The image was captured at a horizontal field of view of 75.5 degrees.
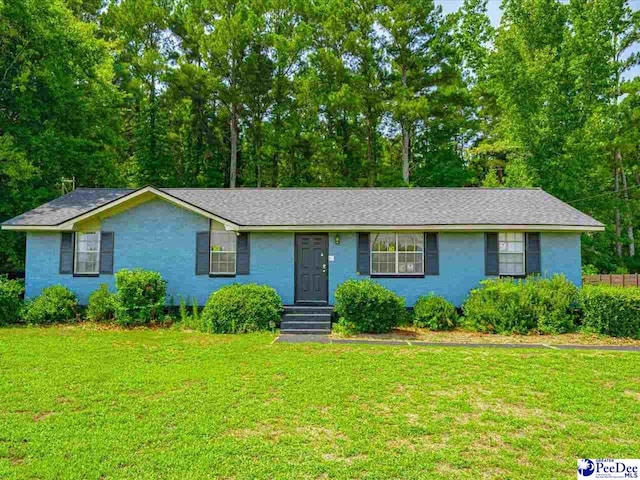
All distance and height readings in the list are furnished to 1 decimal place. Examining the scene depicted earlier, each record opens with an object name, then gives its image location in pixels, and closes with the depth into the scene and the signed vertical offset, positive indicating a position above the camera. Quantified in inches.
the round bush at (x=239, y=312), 429.1 -47.3
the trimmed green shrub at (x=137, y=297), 451.8 -34.4
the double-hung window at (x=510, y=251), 487.8 +20.5
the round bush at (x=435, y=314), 446.3 -50.7
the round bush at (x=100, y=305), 464.4 -44.4
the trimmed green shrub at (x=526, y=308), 428.8 -41.1
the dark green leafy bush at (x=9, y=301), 458.3 -41.2
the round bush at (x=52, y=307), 459.2 -46.8
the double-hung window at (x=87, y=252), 502.9 +16.2
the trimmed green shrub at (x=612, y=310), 406.9 -41.4
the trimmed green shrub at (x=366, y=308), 418.2 -41.4
